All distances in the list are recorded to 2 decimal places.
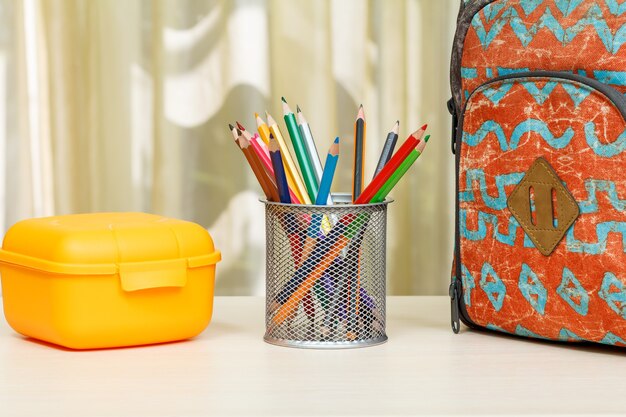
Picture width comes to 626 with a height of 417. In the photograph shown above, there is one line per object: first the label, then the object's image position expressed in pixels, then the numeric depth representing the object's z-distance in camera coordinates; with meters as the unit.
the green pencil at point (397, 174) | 1.30
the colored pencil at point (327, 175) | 1.29
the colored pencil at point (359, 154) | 1.33
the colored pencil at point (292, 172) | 1.33
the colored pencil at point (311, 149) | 1.34
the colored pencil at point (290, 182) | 1.33
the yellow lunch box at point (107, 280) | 1.28
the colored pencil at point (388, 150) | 1.33
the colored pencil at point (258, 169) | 1.30
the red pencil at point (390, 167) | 1.30
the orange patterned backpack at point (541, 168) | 1.27
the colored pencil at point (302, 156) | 1.33
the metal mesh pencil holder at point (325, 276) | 1.31
